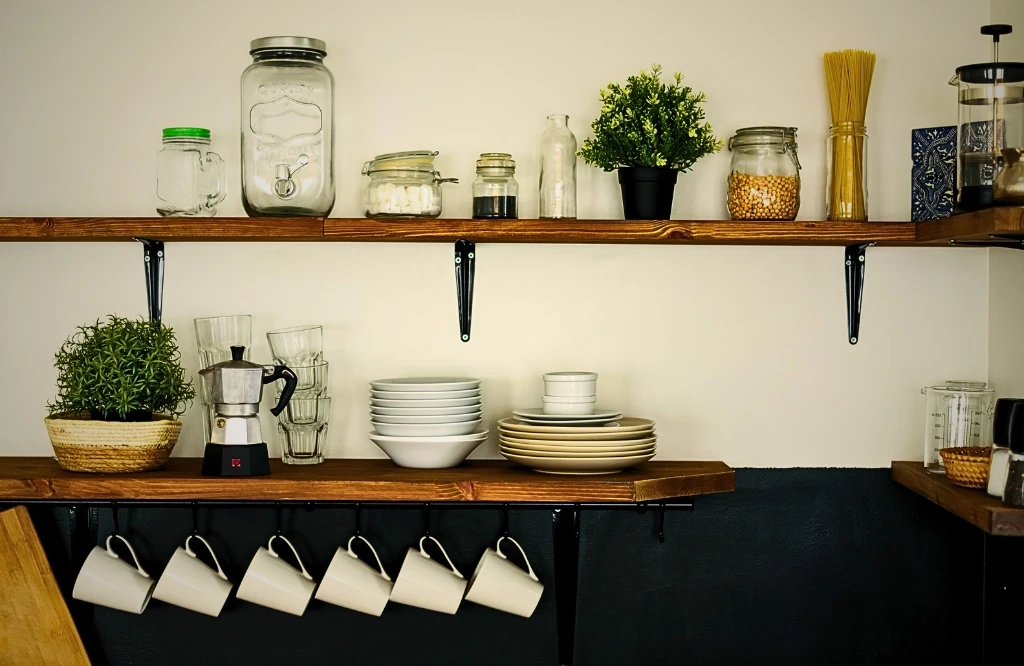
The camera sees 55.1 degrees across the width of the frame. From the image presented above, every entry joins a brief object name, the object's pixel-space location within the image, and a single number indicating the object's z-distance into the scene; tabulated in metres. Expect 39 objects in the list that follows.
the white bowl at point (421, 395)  2.02
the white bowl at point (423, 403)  2.02
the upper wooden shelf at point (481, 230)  1.98
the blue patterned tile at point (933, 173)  2.08
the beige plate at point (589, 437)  1.95
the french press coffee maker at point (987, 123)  1.80
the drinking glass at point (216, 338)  2.12
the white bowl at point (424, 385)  2.01
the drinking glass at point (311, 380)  2.08
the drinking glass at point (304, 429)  2.09
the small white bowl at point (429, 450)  2.02
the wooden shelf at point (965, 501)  1.69
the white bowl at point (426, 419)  2.02
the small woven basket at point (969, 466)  1.86
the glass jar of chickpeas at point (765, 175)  2.05
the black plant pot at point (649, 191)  2.03
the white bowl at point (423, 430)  2.02
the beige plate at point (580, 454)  1.94
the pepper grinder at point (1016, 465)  1.72
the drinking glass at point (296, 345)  2.08
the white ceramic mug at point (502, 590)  2.03
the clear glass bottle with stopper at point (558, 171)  2.10
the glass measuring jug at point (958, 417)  2.05
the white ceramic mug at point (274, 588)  2.04
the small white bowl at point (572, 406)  2.01
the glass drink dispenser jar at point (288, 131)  2.07
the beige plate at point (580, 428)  1.95
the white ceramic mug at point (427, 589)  2.02
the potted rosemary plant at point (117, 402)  1.97
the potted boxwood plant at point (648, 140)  2.01
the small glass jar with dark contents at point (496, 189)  2.06
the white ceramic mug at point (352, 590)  2.03
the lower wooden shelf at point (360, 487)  1.91
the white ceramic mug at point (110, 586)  2.05
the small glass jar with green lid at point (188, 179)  2.13
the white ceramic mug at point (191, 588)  2.05
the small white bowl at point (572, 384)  2.01
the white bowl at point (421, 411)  2.03
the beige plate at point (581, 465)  1.95
